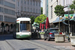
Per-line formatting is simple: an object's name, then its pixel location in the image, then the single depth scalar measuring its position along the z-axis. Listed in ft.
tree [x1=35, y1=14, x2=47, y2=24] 221.46
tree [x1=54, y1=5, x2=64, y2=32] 123.47
